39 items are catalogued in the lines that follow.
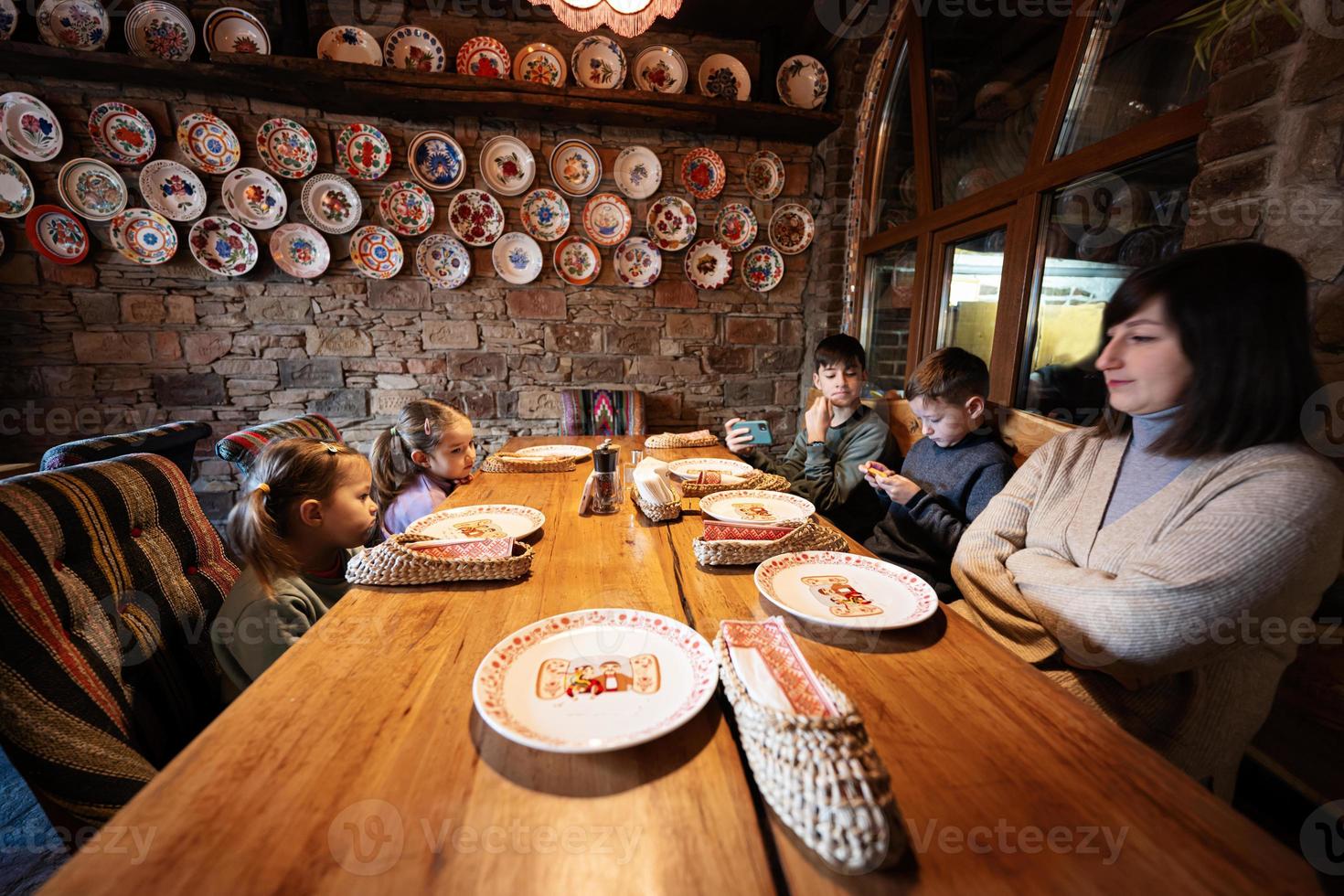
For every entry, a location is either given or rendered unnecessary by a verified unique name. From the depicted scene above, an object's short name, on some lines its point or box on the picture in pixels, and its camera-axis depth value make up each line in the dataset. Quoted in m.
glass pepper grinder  1.32
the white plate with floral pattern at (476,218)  3.02
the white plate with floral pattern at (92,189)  2.69
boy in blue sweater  1.43
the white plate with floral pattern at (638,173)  3.11
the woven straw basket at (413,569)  0.92
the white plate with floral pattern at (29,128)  2.57
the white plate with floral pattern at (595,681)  0.56
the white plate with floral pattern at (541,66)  2.91
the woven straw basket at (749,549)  1.00
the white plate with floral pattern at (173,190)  2.74
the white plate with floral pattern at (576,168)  3.05
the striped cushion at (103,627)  0.69
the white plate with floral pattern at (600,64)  2.96
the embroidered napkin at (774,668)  0.55
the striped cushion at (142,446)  1.29
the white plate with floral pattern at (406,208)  2.95
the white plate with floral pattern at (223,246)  2.83
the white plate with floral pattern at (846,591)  0.79
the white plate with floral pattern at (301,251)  2.92
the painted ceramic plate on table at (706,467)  1.67
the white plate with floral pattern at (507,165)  3.00
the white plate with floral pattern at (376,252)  2.98
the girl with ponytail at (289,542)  0.93
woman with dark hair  0.75
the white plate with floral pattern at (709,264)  3.28
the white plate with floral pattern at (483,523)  1.15
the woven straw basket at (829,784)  0.42
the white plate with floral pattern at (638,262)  3.22
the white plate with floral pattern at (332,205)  2.89
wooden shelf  2.46
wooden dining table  0.43
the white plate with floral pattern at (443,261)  3.04
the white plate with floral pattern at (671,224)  3.18
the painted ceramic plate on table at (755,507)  1.25
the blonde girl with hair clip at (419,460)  1.67
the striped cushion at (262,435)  1.43
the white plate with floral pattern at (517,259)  3.13
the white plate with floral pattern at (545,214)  3.08
